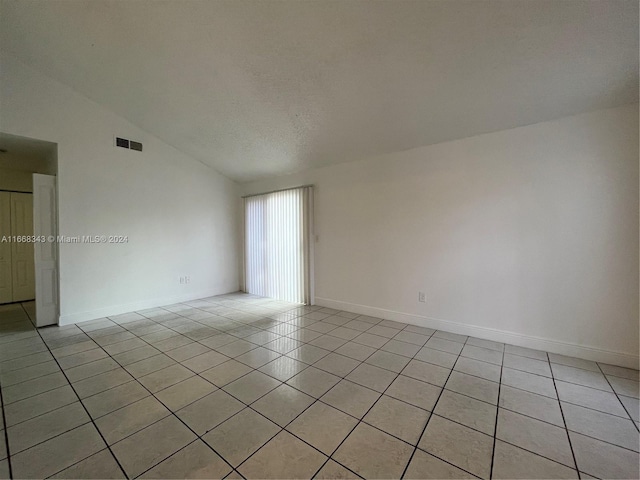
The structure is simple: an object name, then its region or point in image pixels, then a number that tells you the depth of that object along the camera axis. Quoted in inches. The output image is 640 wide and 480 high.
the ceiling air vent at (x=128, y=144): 165.0
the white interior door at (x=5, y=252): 191.3
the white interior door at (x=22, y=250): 197.2
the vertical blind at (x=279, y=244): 188.7
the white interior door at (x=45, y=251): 143.7
